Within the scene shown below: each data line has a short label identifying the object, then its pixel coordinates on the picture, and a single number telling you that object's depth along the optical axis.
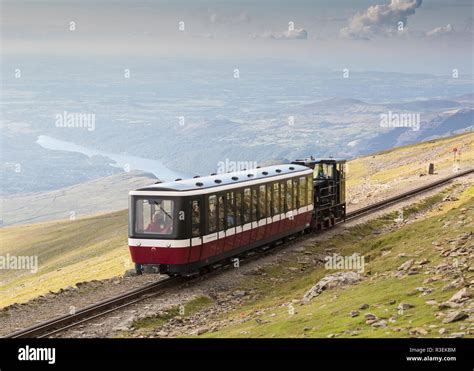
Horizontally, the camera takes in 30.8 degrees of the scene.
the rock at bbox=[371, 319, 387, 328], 20.25
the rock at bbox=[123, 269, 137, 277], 35.85
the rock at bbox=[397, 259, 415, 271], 27.93
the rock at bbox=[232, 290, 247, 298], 31.72
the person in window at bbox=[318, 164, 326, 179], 49.60
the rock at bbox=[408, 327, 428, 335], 18.65
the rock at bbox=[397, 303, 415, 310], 21.58
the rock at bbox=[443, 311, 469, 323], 19.20
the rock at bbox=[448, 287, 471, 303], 20.86
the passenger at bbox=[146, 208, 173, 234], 31.89
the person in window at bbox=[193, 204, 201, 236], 32.38
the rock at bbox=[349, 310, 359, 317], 22.08
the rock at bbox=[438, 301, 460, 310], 20.53
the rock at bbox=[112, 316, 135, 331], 26.08
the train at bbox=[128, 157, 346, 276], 31.91
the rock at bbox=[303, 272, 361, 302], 28.08
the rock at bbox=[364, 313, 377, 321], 21.17
